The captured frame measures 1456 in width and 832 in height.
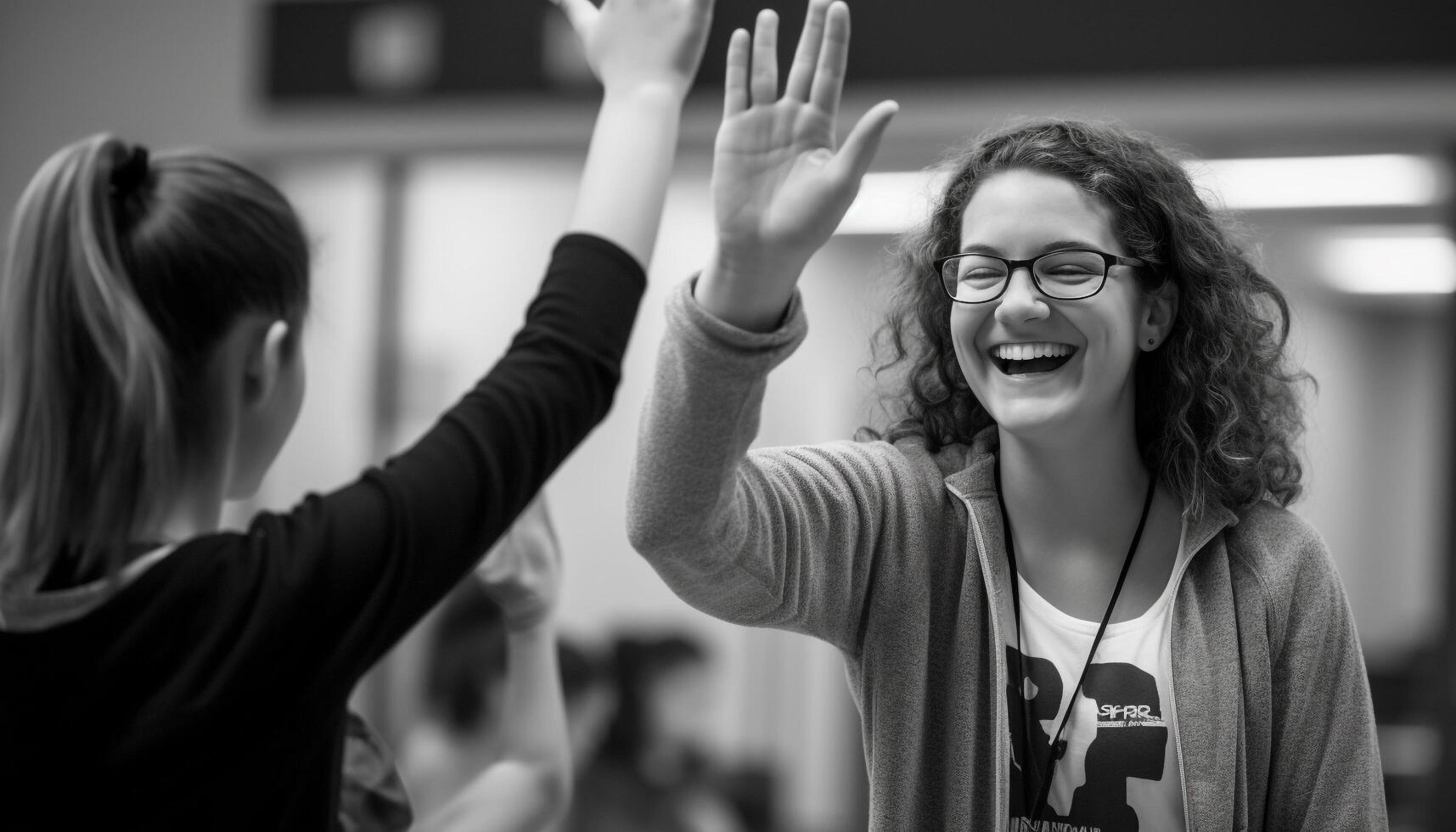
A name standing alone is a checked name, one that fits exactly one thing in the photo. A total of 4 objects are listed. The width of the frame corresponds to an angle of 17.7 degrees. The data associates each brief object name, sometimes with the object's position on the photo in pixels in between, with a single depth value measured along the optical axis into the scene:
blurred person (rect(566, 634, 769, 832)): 5.80
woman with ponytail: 2.88
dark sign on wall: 5.36
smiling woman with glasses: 3.19
